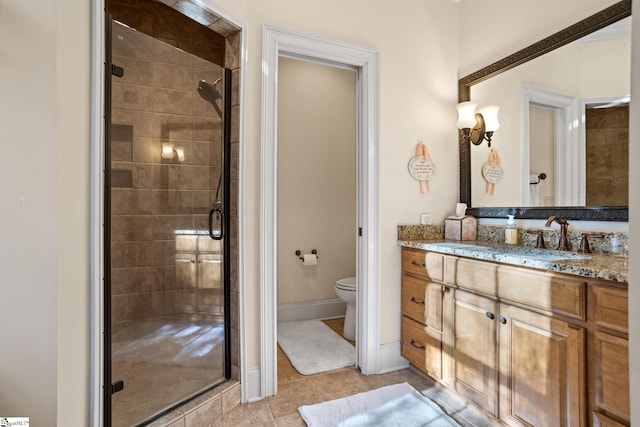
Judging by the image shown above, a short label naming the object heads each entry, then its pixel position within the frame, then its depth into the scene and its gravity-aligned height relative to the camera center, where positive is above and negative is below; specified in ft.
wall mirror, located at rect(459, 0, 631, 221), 5.50 +1.71
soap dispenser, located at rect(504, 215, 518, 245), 6.88 -0.39
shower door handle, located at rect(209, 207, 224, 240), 6.43 -0.11
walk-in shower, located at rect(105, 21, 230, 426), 5.26 -0.27
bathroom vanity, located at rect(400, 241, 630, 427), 4.01 -1.78
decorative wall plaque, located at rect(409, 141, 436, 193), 7.98 +1.16
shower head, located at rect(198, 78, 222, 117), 6.36 +2.36
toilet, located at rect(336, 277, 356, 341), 9.32 -2.63
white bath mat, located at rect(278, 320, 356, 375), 7.93 -3.60
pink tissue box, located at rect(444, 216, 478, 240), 7.73 -0.34
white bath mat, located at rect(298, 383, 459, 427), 5.77 -3.66
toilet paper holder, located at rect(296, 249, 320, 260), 10.81 -1.31
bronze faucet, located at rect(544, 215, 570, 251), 5.93 -0.37
